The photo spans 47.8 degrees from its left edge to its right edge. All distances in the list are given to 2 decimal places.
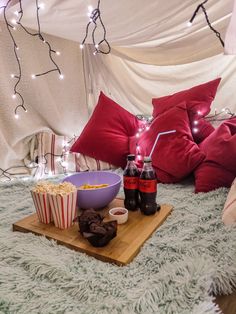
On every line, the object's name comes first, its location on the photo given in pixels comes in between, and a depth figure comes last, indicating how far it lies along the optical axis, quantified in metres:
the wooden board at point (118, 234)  0.79
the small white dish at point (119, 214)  0.95
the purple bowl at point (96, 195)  1.00
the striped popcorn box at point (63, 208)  0.90
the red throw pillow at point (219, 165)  1.26
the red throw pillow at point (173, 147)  1.40
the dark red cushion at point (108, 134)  1.72
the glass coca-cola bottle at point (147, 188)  0.97
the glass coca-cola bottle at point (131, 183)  1.02
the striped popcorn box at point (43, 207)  0.93
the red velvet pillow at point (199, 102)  1.59
